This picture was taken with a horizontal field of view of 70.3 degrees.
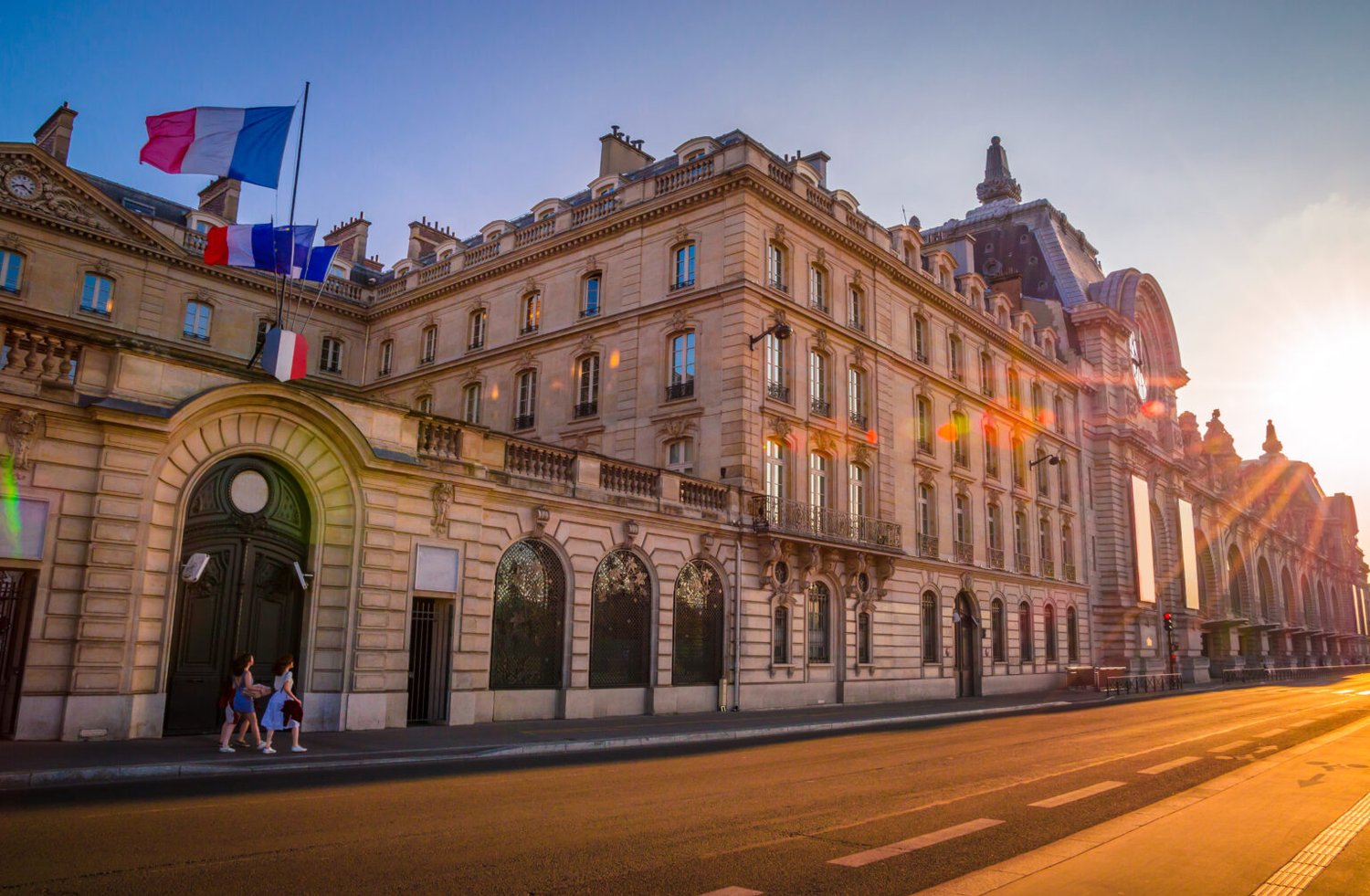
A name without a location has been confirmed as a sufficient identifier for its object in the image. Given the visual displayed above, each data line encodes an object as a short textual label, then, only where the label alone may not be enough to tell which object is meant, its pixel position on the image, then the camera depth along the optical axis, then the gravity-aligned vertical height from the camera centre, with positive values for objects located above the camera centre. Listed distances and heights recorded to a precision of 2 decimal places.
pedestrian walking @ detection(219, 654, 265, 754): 13.88 -0.88
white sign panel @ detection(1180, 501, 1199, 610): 57.81 +6.20
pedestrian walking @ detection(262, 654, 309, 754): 14.03 -0.99
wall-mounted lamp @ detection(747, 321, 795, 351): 24.61 +7.96
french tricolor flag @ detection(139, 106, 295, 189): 18.49 +9.40
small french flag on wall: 19.11 +5.77
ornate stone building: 15.40 +4.12
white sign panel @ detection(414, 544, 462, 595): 18.95 +1.42
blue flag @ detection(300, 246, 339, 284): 20.88 +8.05
